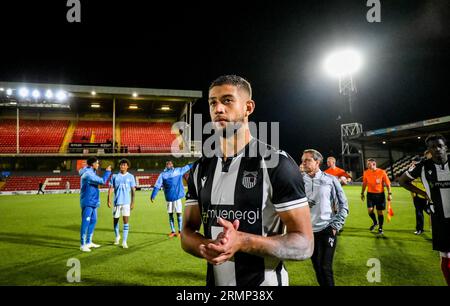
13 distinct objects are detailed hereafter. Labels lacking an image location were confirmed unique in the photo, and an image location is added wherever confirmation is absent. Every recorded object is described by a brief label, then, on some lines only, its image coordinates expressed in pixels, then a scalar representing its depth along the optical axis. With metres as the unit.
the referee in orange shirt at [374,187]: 9.23
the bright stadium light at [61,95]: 30.56
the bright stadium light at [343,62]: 34.97
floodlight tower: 35.41
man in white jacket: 3.97
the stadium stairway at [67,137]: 32.92
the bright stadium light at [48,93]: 30.88
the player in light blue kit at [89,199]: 7.49
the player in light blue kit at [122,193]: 8.12
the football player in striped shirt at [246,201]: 1.46
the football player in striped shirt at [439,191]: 3.51
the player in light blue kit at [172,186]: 9.48
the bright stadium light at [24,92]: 30.06
